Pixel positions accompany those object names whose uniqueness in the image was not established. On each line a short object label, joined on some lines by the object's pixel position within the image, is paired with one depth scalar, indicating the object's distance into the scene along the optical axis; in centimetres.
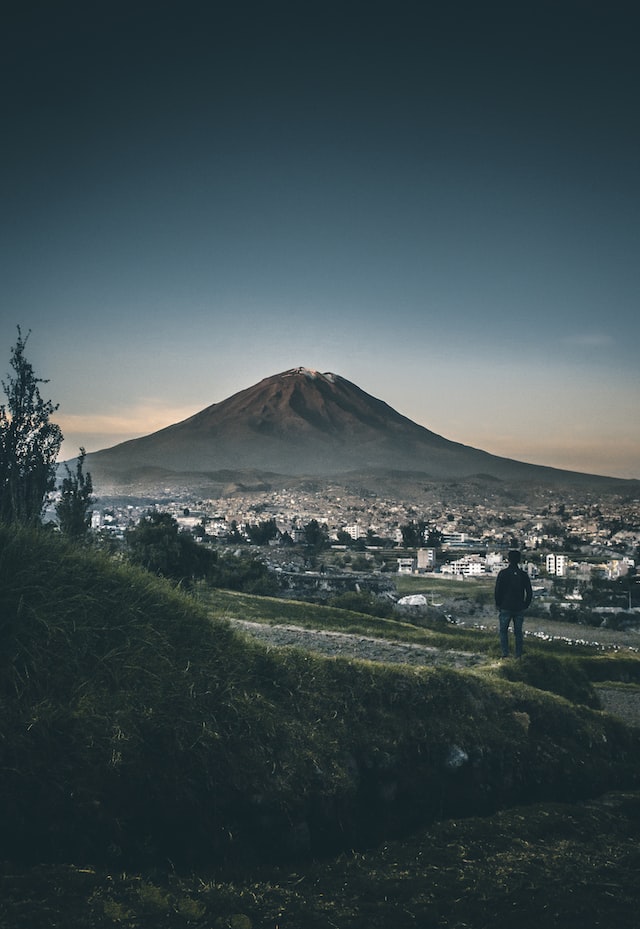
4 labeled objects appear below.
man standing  1084
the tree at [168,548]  2334
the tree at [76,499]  2067
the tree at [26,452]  1160
